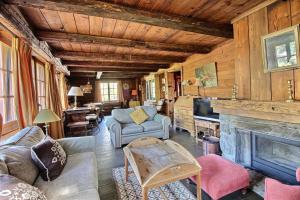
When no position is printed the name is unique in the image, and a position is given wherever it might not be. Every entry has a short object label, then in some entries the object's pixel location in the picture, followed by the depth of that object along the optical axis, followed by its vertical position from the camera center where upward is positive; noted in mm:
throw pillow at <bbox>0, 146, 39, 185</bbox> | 1354 -530
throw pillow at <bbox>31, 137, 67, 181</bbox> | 1646 -611
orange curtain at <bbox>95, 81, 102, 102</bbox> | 10438 +519
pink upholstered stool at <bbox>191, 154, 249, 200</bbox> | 1760 -929
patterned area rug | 1983 -1189
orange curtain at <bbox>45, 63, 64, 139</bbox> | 3947 +64
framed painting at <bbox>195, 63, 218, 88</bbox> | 4215 +601
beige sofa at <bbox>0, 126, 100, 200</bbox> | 1412 -769
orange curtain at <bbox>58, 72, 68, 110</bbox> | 6305 +439
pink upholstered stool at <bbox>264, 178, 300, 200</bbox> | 1186 -722
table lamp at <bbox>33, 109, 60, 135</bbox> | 2465 -231
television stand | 3627 -699
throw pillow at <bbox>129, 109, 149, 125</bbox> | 4407 -470
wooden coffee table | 1635 -762
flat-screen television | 3980 -323
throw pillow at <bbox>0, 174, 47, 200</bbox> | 919 -522
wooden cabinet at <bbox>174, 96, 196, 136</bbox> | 4573 -483
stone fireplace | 2093 -780
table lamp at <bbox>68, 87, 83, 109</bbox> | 5465 +299
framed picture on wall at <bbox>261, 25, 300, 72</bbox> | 1979 +585
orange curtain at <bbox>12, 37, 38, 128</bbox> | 2287 +289
